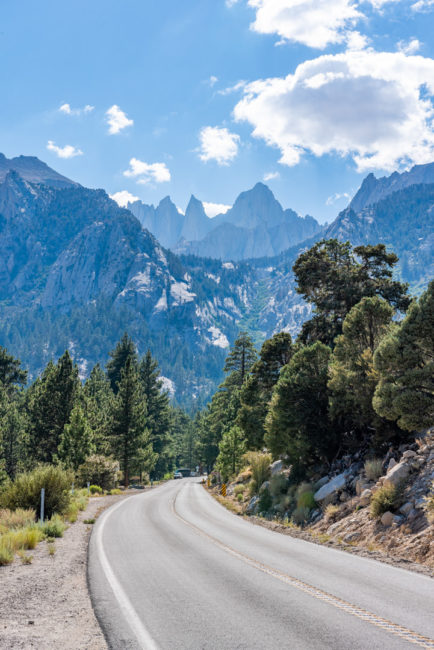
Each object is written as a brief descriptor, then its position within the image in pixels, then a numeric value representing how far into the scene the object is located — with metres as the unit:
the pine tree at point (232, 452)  49.41
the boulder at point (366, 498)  17.44
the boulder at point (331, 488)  20.39
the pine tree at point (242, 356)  65.56
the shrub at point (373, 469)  18.38
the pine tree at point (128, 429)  55.91
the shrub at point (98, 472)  42.53
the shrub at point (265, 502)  26.44
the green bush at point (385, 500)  14.93
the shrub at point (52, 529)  16.08
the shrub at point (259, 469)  33.33
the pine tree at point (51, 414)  49.41
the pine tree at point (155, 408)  83.50
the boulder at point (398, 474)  15.70
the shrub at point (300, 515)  20.62
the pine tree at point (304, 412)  24.84
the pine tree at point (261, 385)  39.53
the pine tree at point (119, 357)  86.12
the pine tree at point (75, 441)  42.81
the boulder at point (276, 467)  32.15
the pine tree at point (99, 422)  52.03
